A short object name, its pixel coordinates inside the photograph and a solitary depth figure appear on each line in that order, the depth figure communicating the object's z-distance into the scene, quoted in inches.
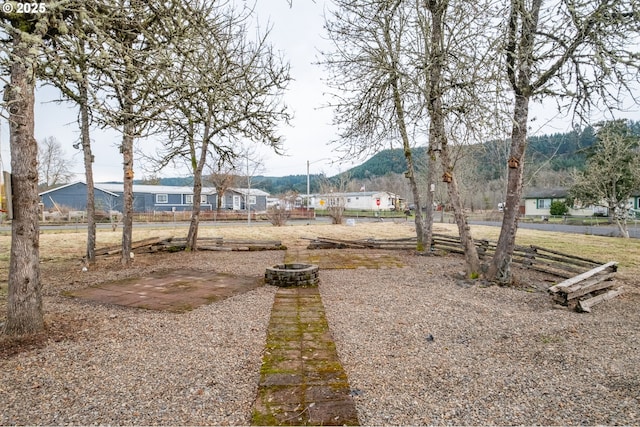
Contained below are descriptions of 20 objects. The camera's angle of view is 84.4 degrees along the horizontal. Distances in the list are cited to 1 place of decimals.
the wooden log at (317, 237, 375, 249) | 496.9
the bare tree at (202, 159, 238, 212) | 1408.7
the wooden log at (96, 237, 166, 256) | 388.8
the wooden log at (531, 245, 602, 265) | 309.6
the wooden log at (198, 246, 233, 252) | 474.0
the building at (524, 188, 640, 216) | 1567.4
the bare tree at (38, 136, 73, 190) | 1467.8
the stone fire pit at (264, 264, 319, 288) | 268.5
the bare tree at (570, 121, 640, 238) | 738.2
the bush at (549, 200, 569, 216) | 1482.5
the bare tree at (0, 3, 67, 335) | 149.6
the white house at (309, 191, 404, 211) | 2426.2
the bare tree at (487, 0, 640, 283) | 211.9
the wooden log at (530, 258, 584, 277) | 300.0
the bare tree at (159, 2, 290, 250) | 372.5
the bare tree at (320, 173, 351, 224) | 1049.9
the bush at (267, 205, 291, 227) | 962.7
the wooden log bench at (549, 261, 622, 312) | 215.3
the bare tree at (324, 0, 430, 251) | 345.7
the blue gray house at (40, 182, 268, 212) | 1355.8
